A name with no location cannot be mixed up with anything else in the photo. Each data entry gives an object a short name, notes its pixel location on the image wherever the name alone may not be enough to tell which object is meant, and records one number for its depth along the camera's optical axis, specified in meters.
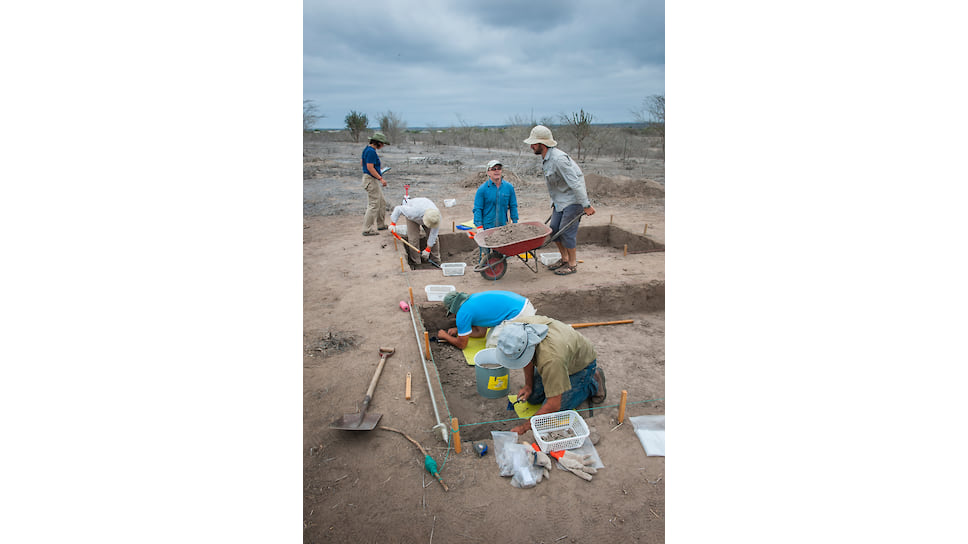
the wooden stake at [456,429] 2.73
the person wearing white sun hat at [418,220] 6.33
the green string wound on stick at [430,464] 2.64
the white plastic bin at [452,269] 6.12
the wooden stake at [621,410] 3.13
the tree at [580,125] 20.76
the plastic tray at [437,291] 5.27
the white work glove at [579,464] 2.65
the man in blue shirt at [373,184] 7.94
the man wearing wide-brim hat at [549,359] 3.04
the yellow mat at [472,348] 4.66
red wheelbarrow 5.57
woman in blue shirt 6.21
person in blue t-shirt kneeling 4.12
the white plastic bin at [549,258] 6.56
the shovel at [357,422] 2.97
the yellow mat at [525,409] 3.64
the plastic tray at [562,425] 2.87
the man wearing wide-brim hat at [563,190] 5.54
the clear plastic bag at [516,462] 2.60
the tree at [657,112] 23.08
